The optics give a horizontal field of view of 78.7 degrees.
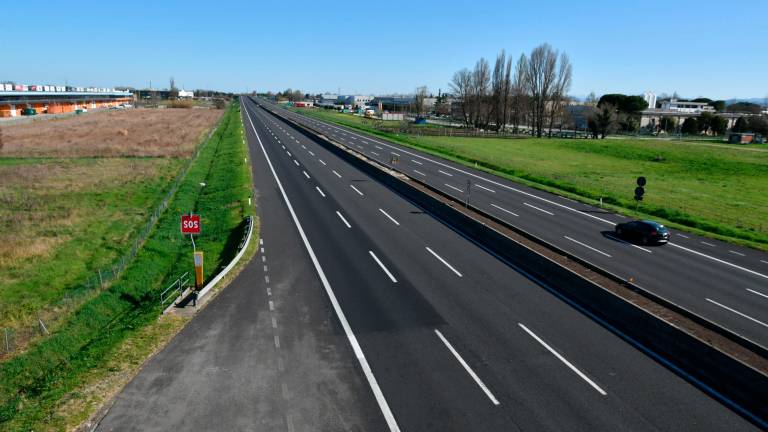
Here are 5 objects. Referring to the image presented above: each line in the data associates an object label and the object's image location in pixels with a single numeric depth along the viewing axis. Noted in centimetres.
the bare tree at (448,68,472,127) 12900
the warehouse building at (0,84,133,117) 12581
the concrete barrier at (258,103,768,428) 1142
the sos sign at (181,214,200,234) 1847
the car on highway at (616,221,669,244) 2648
